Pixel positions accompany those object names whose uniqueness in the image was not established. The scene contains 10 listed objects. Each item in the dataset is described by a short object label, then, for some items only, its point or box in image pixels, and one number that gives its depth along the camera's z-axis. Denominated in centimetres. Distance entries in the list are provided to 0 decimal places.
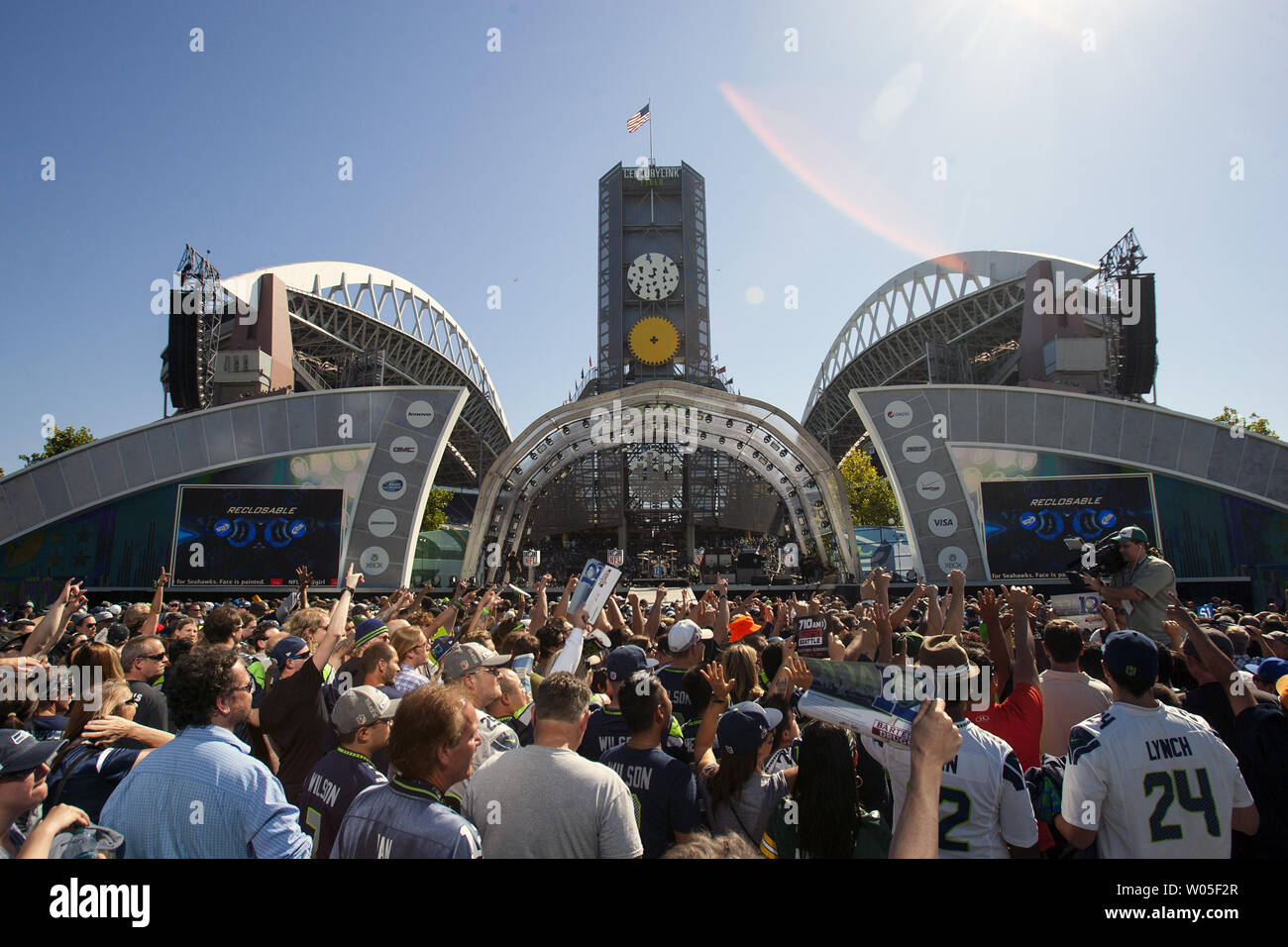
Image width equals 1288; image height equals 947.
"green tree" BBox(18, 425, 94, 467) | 4659
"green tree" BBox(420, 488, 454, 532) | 5486
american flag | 4575
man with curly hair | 291
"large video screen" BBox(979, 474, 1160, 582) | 2783
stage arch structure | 3328
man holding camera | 661
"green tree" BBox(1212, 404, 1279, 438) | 5062
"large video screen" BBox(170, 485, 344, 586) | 2719
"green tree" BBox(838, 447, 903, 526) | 5775
